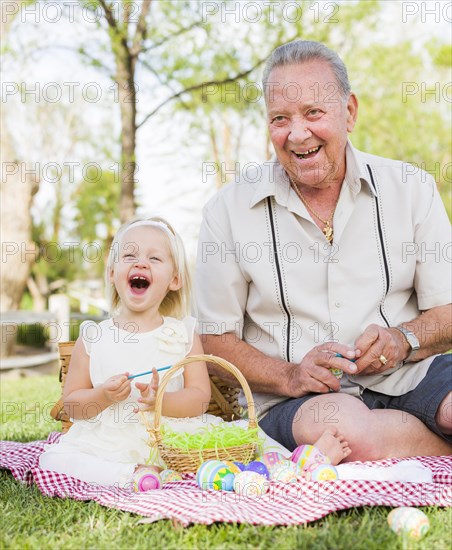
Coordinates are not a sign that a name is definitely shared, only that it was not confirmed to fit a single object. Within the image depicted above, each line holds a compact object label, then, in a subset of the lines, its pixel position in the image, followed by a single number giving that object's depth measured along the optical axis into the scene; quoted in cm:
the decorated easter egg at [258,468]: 258
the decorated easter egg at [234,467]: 255
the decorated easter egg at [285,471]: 253
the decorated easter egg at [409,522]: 203
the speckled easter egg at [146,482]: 259
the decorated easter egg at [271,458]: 271
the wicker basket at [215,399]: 340
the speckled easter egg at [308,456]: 265
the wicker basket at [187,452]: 270
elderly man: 304
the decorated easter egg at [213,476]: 249
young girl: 284
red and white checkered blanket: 215
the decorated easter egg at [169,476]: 266
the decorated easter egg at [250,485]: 243
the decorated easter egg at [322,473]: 251
